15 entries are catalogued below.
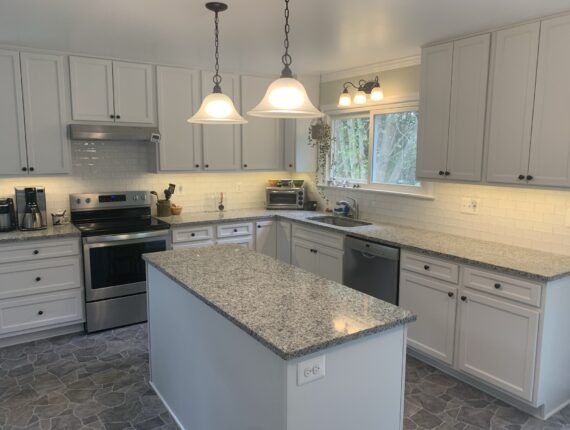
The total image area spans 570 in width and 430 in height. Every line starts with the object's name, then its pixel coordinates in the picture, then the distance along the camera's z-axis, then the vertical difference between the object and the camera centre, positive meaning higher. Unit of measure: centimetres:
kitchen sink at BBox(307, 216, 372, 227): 446 -54
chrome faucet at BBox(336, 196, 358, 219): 466 -40
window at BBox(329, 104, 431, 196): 416 +18
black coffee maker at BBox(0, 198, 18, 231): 375 -41
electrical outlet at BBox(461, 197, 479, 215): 355 -29
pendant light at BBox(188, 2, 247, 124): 258 +35
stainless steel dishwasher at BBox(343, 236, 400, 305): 346 -81
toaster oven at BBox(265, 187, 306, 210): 516 -34
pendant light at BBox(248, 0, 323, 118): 210 +33
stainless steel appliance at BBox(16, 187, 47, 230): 380 -36
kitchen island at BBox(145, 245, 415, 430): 163 -75
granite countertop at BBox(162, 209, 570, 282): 265 -56
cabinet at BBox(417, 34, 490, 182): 317 +45
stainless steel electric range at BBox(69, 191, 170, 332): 387 -79
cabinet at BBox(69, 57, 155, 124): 397 +70
